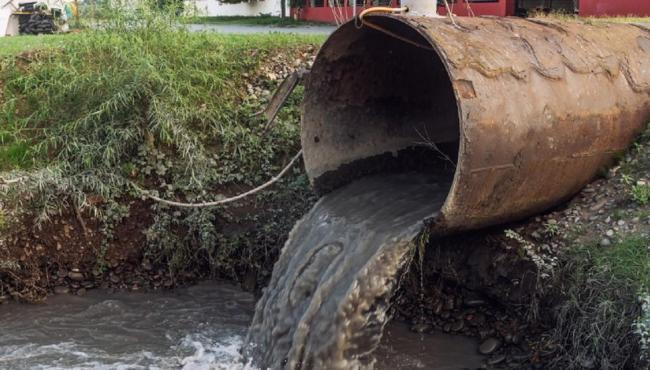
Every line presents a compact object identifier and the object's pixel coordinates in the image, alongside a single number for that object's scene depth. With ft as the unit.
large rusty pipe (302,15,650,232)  13.80
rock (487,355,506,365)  15.90
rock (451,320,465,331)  17.38
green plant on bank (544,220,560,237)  16.14
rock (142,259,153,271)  20.54
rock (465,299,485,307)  17.42
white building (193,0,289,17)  79.04
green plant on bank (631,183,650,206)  16.17
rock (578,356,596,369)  14.03
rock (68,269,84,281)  20.28
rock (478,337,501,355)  16.34
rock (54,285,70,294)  20.07
